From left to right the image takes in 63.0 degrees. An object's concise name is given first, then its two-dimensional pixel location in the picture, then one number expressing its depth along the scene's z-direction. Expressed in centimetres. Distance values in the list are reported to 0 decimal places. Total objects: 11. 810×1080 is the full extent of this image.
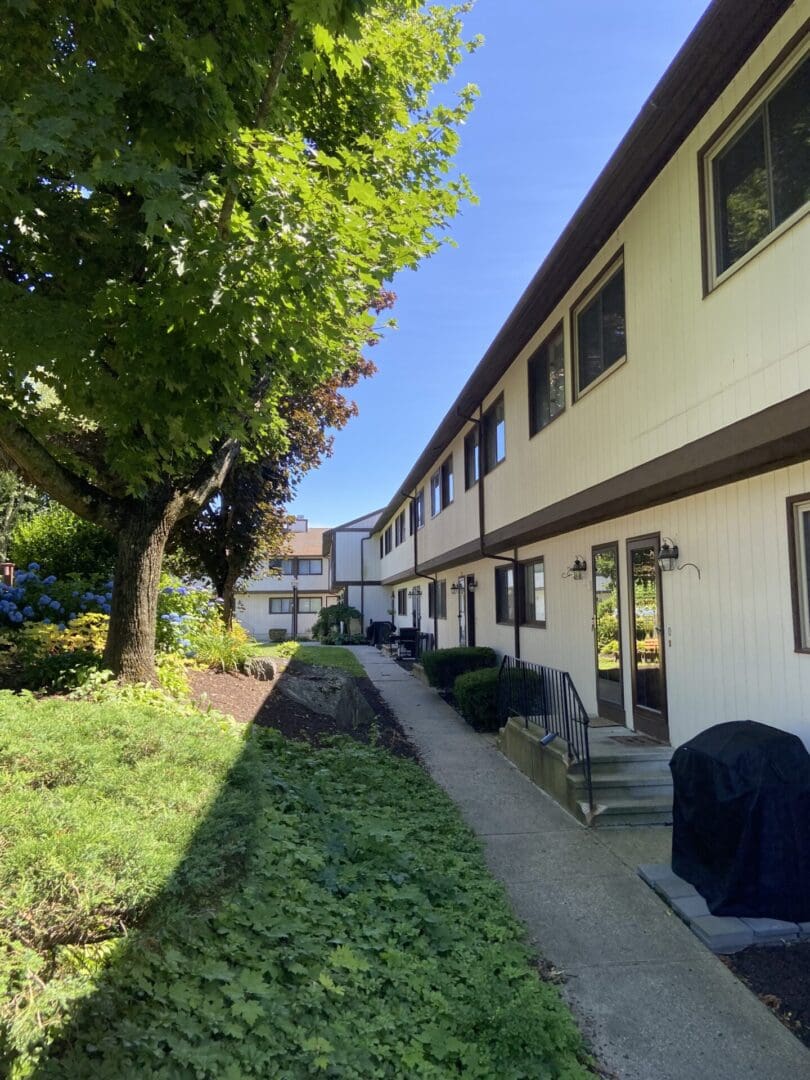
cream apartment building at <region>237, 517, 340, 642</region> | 4134
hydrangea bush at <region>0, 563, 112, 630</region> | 893
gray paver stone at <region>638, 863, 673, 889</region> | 454
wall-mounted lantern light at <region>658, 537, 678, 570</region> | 618
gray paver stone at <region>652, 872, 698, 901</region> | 429
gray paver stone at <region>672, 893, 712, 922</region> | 401
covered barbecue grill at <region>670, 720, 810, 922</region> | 382
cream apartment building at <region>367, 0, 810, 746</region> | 427
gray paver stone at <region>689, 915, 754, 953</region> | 372
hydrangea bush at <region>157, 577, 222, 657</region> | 895
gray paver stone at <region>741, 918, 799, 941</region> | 377
